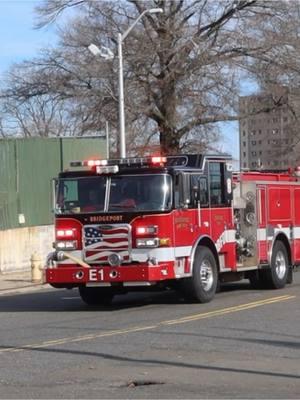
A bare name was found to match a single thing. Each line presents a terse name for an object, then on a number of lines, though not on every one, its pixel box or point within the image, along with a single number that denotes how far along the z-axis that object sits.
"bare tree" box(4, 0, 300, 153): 36.16
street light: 26.55
